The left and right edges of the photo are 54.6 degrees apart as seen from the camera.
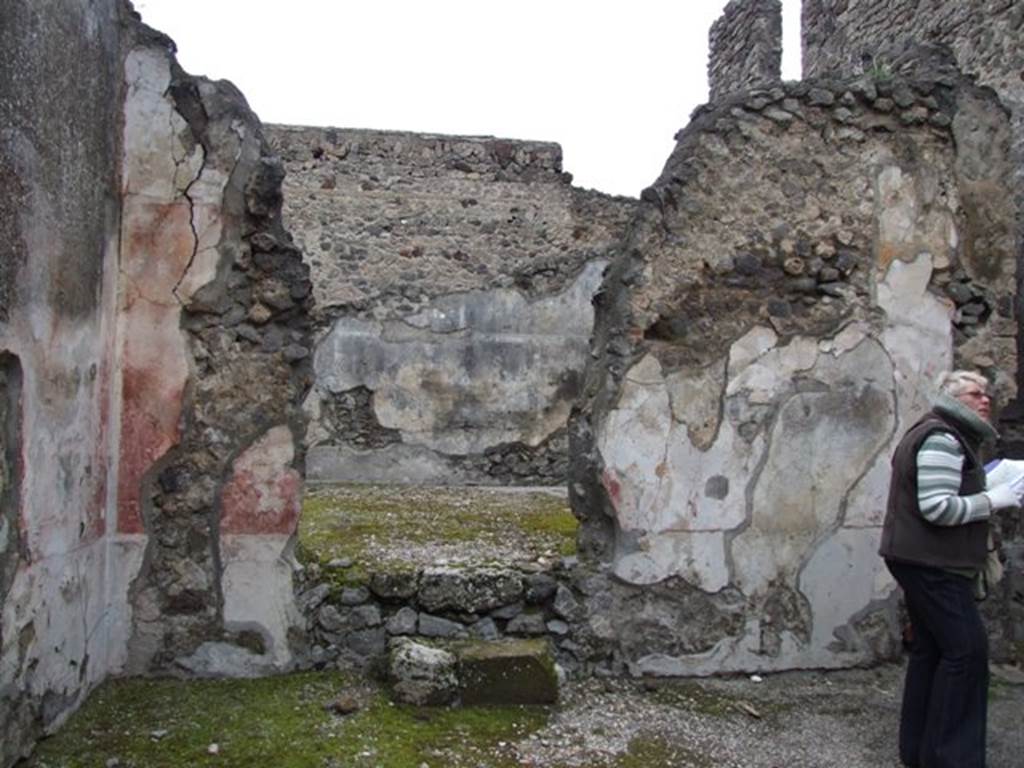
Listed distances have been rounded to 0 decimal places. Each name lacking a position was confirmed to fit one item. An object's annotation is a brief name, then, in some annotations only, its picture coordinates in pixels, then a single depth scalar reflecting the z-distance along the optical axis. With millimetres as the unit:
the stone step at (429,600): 3699
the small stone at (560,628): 3791
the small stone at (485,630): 3748
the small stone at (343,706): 3281
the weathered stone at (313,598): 3650
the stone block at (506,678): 3414
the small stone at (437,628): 3730
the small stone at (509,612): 3779
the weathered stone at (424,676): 3373
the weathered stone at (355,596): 3709
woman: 2838
